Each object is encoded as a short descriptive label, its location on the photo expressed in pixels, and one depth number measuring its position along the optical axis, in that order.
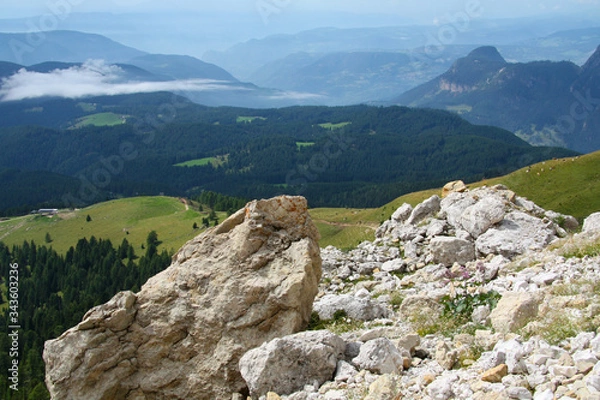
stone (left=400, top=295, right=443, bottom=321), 18.83
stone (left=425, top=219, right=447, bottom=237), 33.53
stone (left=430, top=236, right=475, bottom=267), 28.83
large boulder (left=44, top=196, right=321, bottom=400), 17.81
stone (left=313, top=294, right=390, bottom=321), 20.34
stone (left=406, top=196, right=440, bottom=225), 39.72
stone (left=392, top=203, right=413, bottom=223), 42.53
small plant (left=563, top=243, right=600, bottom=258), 19.53
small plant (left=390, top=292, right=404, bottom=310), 22.17
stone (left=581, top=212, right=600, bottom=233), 27.83
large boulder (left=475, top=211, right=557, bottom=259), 27.78
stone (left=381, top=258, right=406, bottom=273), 30.06
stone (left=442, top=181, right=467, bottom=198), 41.88
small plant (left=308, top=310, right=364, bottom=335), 19.13
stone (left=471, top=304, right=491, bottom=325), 16.39
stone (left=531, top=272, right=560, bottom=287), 17.62
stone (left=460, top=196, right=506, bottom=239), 30.77
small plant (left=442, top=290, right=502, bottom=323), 17.35
